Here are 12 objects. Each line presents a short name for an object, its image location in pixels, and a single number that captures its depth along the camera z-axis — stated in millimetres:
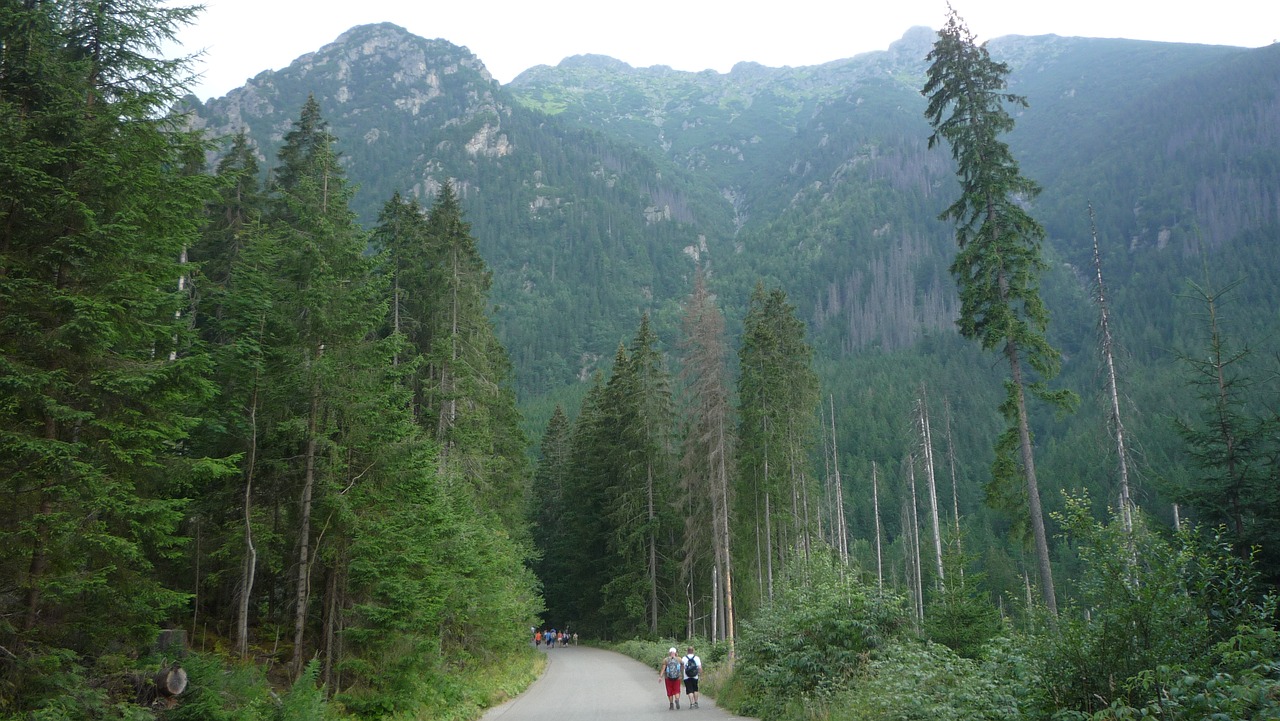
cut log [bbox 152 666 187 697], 8992
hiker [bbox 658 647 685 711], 15977
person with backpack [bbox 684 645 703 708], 16688
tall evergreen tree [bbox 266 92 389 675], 13469
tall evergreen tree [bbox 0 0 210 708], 8477
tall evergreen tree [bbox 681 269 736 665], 30641
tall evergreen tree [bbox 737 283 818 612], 33312
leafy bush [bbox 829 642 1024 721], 8016
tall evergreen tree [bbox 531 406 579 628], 50031
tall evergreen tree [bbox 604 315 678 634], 39281
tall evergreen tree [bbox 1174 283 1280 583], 16969
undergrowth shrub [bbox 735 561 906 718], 13328
